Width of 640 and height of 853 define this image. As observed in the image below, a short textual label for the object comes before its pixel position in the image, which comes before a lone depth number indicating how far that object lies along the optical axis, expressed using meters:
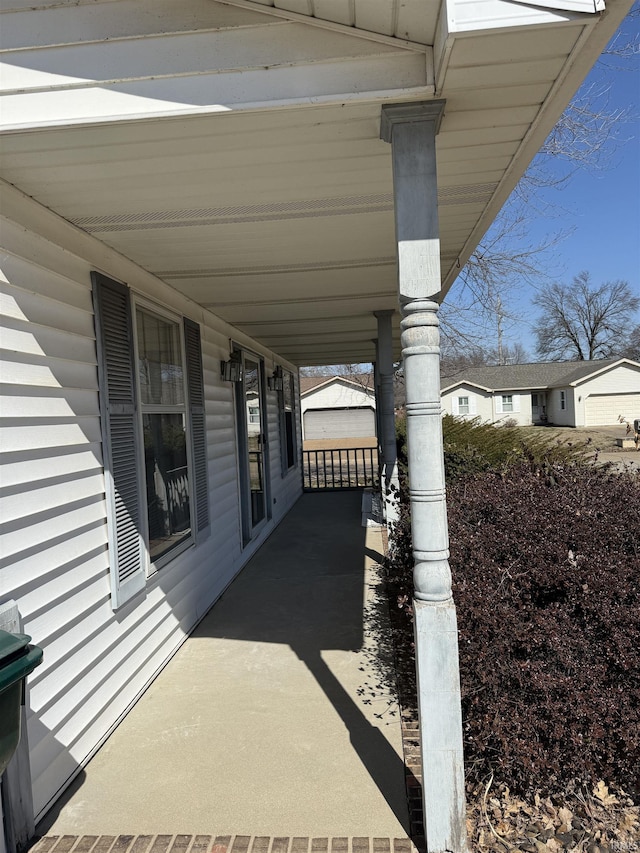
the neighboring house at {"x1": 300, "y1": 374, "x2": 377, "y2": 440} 31.64
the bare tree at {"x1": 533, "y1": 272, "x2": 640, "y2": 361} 42.69
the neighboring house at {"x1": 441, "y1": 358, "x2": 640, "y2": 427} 28.41
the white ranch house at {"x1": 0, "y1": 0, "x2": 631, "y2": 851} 1.90
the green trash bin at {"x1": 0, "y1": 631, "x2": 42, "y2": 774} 1.72
